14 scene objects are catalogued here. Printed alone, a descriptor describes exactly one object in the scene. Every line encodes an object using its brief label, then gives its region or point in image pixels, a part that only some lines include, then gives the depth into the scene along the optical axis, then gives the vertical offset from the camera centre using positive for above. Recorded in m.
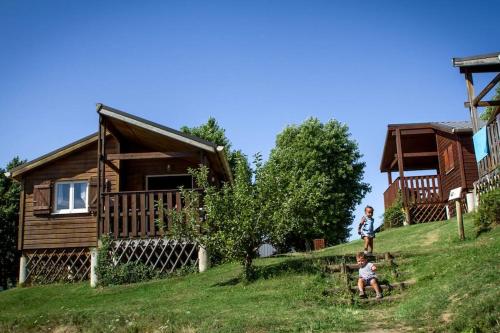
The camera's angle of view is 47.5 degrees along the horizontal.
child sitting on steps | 12.25 -0.82
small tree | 15.01 +0.66
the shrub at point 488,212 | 15.48 +0.61
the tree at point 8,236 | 33.62 +1.08
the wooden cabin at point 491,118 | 17.66 +4.15
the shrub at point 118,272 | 18.36 -0.72
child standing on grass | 16.06 +0.30
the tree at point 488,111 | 35.78 +7.87
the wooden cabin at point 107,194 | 19.56 +2.11
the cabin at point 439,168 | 25.95 +3.18
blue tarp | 18.51 +3.01
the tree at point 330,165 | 36.75 +5.05
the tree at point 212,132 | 39.59 +7.97
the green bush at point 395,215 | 28.34 +1.20
